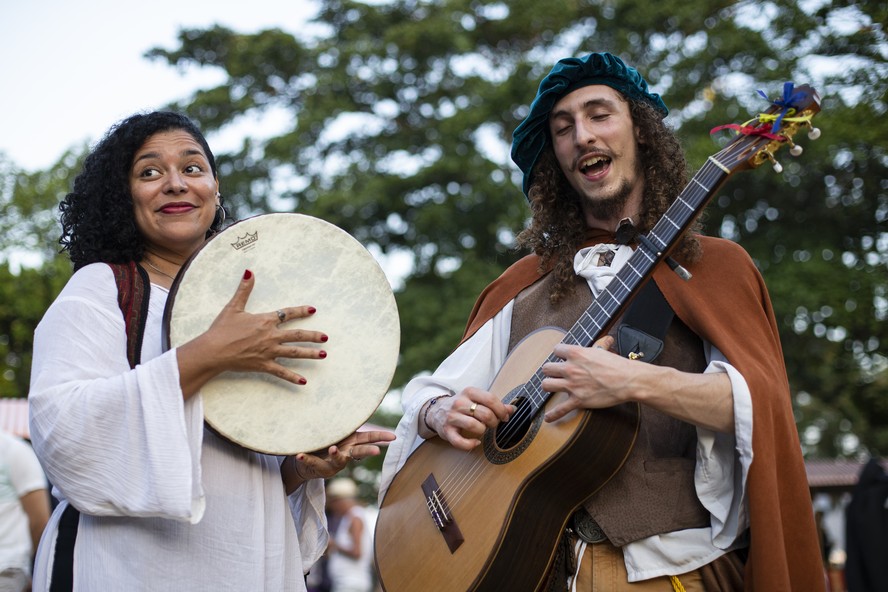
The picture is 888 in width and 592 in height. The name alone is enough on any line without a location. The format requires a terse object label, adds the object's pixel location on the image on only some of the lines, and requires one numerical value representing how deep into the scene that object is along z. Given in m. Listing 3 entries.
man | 2.42
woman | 2.23
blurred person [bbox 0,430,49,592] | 3.85
